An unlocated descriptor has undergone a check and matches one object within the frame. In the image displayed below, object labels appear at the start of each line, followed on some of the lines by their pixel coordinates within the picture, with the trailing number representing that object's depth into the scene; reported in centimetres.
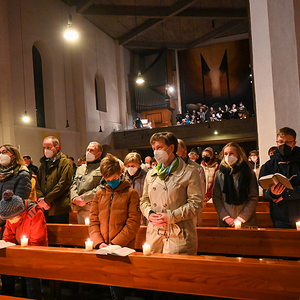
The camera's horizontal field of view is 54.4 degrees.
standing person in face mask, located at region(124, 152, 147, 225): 354
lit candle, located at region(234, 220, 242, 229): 288
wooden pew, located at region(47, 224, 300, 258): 265
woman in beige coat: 222
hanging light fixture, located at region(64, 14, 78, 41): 740
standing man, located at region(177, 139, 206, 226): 343
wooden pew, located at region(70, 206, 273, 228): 393
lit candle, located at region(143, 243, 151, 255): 215
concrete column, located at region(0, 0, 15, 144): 909
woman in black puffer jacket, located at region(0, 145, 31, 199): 332
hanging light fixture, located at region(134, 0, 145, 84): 1271
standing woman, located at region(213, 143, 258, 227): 295
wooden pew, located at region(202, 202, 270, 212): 458
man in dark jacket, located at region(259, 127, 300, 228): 283
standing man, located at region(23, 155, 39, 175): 716
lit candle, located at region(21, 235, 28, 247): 258
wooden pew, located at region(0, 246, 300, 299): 185
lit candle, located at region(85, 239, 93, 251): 237
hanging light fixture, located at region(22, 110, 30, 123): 998
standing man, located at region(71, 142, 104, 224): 336
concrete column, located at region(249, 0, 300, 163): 499
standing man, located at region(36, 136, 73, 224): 365
